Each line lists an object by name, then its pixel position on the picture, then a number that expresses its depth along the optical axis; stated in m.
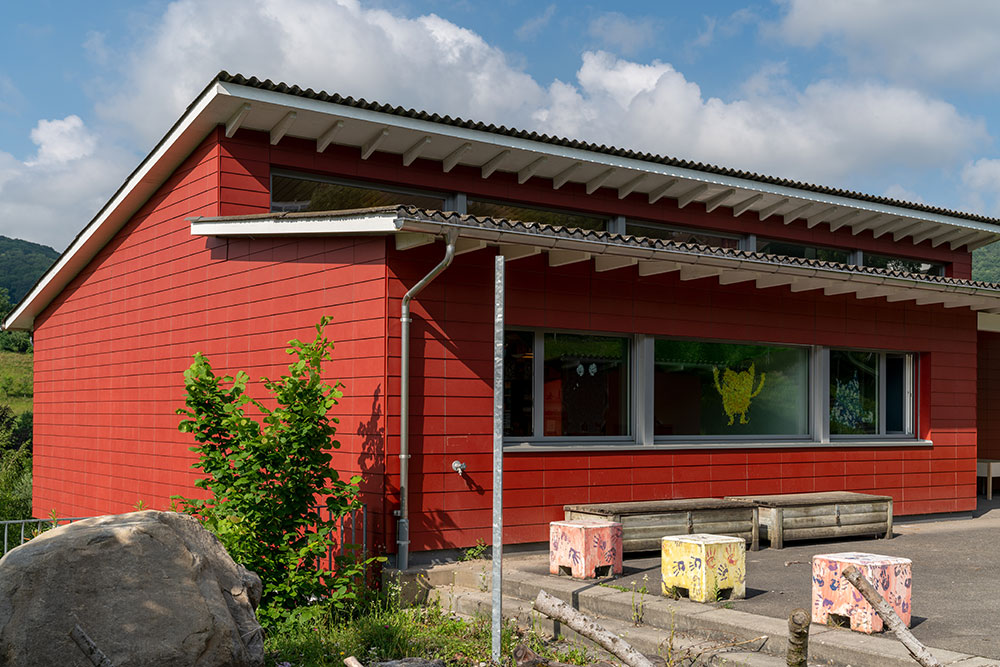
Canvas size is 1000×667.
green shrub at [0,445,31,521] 18.75
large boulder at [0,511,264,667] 5.07
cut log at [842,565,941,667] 4.89
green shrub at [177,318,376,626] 7.77
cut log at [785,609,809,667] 4.91
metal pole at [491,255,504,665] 6.05
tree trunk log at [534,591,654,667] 5.12
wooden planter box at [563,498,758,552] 9.41
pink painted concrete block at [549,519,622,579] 8.31
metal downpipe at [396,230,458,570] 8.52
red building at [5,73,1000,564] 9.00
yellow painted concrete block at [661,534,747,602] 7.29
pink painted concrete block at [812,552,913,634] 6.31
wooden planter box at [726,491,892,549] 10.40
